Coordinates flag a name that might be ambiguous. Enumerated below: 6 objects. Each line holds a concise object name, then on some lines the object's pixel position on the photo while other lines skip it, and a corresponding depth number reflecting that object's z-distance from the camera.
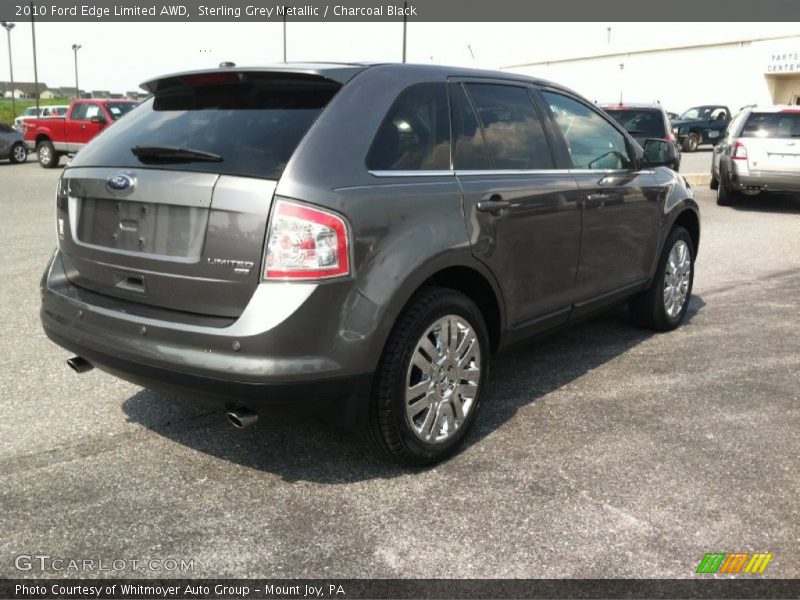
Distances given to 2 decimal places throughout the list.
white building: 42.98
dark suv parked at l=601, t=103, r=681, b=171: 13.68
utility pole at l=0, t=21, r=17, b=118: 54.78
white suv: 12.77
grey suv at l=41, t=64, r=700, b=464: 2.96
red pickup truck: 20.88
